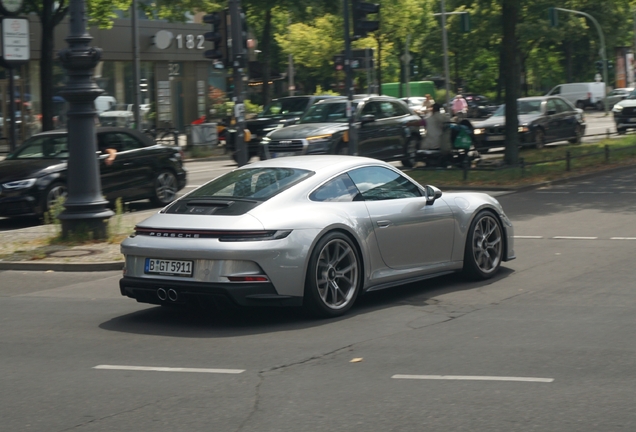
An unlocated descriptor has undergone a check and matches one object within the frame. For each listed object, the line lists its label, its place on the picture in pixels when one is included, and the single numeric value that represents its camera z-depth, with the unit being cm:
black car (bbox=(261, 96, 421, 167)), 2306
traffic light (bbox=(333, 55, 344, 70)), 2705
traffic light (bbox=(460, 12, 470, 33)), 4300
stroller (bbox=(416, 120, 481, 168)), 2305
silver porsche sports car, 775
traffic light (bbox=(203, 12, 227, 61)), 1555
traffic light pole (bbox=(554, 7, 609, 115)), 6536
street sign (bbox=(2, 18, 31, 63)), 1816
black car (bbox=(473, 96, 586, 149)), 2898
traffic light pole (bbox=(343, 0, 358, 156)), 1964
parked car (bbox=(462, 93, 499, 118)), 6384
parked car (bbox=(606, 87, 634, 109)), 6862
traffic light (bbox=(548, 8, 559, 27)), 4922
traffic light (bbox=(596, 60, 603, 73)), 6856
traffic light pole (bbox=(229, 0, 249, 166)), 1528
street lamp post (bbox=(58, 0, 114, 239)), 1302
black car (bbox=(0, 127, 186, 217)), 1588
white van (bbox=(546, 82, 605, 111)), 6962
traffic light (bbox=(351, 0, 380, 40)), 1900
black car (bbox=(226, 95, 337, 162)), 3045
